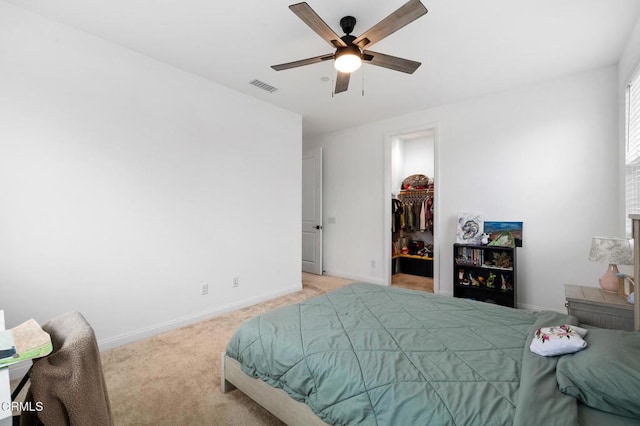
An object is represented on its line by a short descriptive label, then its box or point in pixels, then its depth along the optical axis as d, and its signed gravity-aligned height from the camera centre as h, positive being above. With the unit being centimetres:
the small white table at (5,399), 63 -43
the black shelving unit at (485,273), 323 -70
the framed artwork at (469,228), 354 -17
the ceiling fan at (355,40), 163 +116
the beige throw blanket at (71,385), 80 -51
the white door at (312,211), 507 +5
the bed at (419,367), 100 -68
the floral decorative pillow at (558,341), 122 -55
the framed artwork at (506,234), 332 -23
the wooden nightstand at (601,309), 188 -64
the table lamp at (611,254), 202 -28
